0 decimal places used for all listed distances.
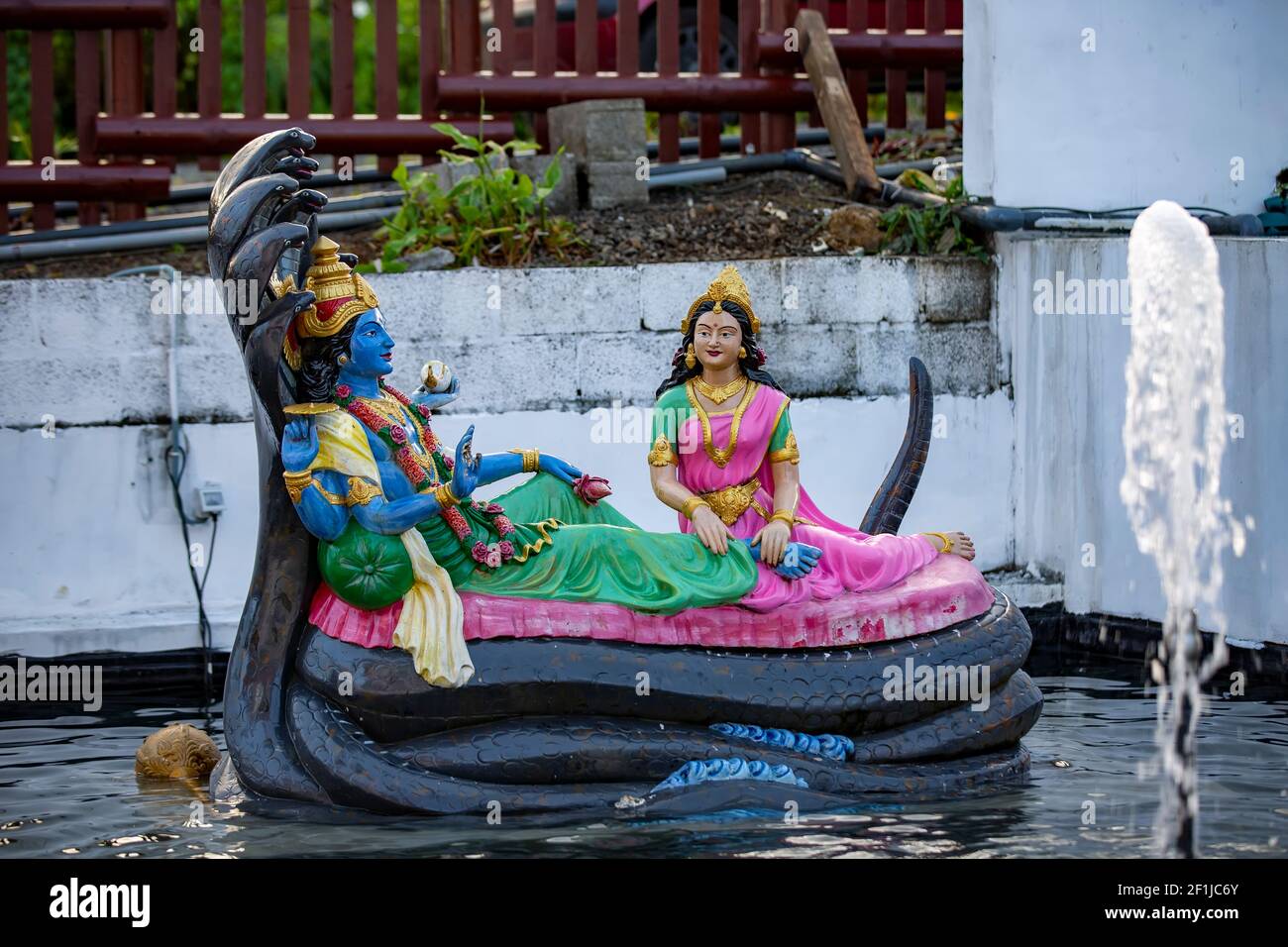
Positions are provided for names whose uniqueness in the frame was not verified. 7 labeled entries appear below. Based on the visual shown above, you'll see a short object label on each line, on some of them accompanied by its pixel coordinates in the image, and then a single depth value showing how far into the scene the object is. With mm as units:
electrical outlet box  8719
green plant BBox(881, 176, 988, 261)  9492
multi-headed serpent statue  5734
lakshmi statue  6281
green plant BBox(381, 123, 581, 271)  9500
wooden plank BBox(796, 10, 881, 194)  10281
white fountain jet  7340
